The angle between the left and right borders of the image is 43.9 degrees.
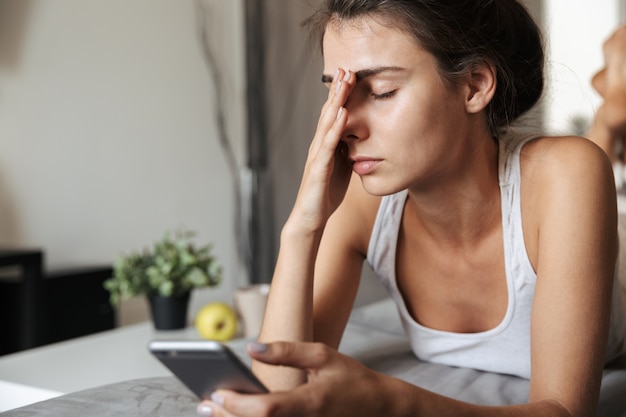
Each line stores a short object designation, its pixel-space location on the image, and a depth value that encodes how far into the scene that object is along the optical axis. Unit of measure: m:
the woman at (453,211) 1.05
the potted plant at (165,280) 2.00
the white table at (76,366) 1.44
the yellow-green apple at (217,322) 1.88
